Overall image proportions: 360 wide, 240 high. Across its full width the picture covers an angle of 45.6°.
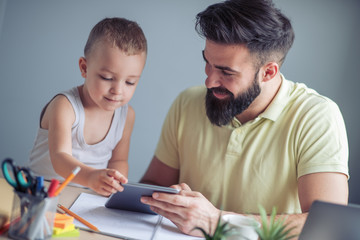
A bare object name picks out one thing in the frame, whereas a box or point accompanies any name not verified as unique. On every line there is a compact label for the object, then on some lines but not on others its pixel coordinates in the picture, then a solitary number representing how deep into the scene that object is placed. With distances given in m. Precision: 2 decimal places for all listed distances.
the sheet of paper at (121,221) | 1.11
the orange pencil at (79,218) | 1.08
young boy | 1.55
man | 1.45
